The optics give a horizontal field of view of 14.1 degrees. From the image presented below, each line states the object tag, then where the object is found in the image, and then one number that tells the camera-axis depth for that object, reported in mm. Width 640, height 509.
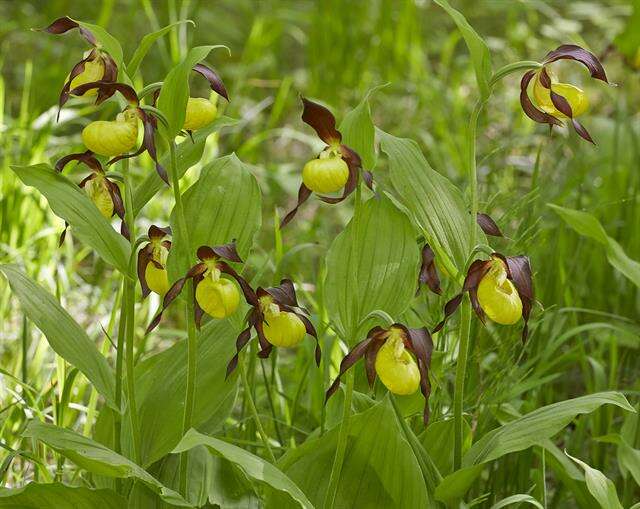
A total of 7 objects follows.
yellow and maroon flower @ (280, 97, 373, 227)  1361
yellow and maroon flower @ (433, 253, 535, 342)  1377
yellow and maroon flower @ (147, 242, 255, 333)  1377
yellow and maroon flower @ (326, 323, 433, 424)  1360
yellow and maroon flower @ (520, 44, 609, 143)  1398
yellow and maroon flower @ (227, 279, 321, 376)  1390
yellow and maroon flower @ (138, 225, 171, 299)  1428
